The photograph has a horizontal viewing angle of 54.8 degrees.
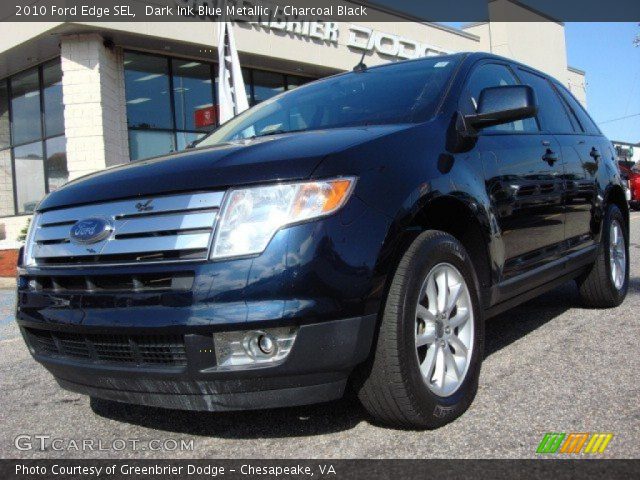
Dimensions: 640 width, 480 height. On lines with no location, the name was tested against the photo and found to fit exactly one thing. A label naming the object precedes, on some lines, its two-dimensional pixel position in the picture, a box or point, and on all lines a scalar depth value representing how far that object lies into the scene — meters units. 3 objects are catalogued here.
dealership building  12.61
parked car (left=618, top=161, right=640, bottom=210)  16.05
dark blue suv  2.10
